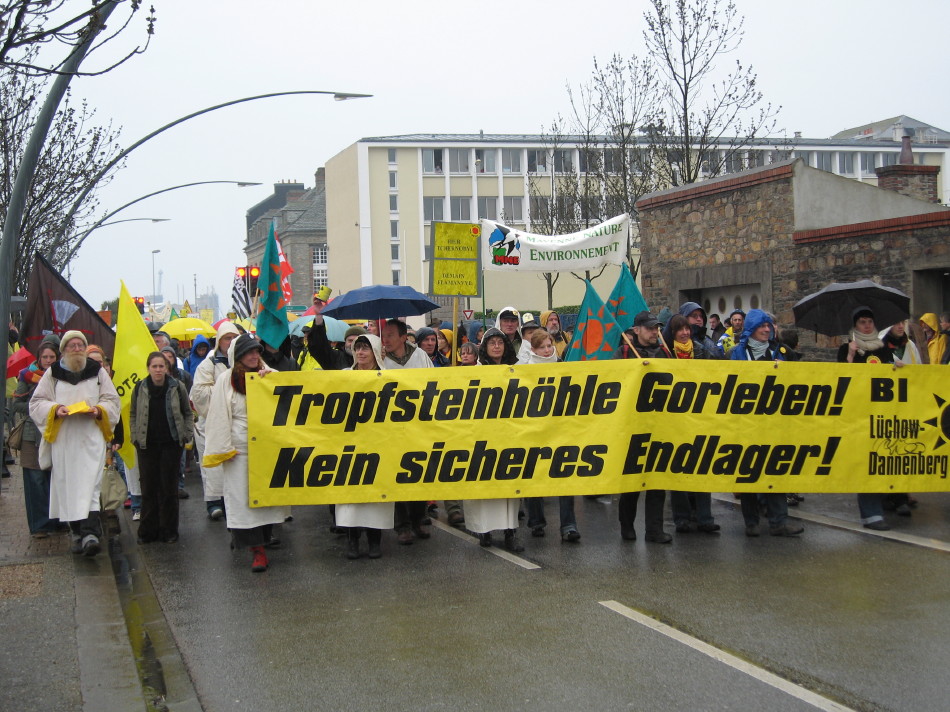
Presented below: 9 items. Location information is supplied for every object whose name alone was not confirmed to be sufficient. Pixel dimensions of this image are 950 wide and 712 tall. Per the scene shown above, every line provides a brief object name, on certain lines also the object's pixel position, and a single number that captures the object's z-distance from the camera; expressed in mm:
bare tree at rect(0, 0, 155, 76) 5512
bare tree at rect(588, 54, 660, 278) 27000
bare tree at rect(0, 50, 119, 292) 20438
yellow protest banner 8617
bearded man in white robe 8972
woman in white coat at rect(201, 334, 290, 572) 8453
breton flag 22428
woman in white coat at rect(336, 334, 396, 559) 8648
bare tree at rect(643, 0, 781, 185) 22922
